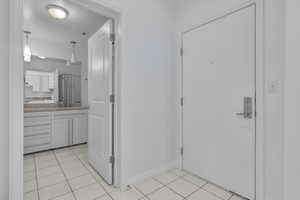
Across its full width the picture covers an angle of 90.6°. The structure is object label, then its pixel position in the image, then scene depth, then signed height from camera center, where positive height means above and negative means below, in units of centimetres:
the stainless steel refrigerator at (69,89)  371 +26
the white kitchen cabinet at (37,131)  281 -63
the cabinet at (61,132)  312 -71
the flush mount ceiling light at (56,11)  228 +139
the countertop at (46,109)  292 -19
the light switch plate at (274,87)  137 +12
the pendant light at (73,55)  363 +109
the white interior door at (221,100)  157 -1
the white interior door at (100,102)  189 -4
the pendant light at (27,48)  290 +100
